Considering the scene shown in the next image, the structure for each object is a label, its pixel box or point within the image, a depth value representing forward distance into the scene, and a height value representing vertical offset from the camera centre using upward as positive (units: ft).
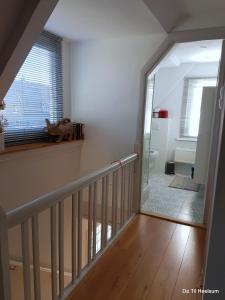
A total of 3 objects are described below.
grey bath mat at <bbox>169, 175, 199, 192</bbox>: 12.92 -3.80
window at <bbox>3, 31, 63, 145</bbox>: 7.63 +0.74
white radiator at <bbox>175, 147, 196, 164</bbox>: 15.30 -2.40
